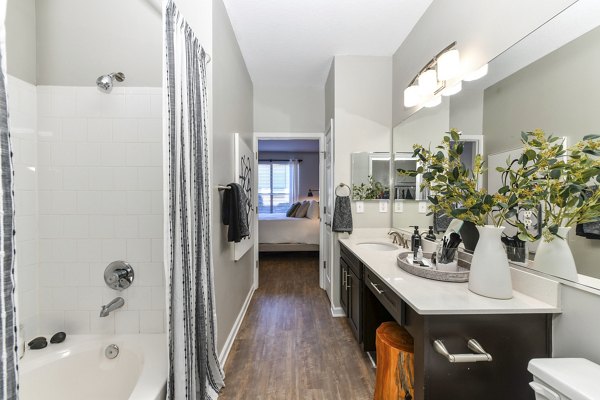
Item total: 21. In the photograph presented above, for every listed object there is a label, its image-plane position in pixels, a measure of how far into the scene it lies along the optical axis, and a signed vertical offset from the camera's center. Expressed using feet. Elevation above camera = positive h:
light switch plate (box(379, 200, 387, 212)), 8.48 -0.29
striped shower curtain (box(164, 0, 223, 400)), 3.63 -0.30
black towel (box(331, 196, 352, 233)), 8.07 -0.59
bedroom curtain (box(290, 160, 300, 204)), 23.34 +1.47
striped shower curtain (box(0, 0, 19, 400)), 1.69 -0.44
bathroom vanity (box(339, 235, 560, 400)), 3.27 -1.92
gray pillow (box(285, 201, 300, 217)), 17.29 -0.94
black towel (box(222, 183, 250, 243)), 6.31 -0.44
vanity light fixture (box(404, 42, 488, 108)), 5.28 +2.73
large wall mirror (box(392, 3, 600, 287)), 2.98 +1.52
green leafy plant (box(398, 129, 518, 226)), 3.63 +0.07
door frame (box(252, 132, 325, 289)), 10.57 +2.37
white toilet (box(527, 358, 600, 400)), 2.28 -1.77
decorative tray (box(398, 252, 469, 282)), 4.25 -1.34
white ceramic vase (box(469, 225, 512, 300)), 3.57 -1.02
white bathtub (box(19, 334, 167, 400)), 4.23 -3.08
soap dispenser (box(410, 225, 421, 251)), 6.17 -1.07
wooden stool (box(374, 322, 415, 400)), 4.04 -2.81
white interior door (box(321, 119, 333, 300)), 8.96 -0.68
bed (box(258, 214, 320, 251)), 14.99 -2.37
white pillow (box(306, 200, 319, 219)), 16.27 -0.94
